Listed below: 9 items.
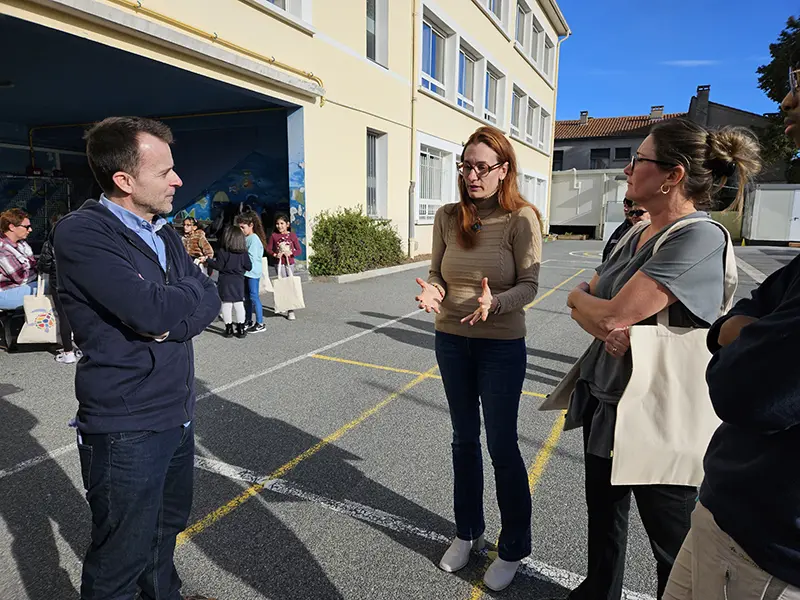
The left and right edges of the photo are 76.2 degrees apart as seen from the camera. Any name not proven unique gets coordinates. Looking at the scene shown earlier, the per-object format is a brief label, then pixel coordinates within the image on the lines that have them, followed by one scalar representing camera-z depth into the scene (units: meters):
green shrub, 11.90
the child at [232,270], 6.93
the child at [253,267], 7.39
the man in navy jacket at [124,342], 1.63
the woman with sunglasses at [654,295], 1.66
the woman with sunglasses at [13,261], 6.14
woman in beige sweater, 2.33
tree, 28.06
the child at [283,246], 9.02
